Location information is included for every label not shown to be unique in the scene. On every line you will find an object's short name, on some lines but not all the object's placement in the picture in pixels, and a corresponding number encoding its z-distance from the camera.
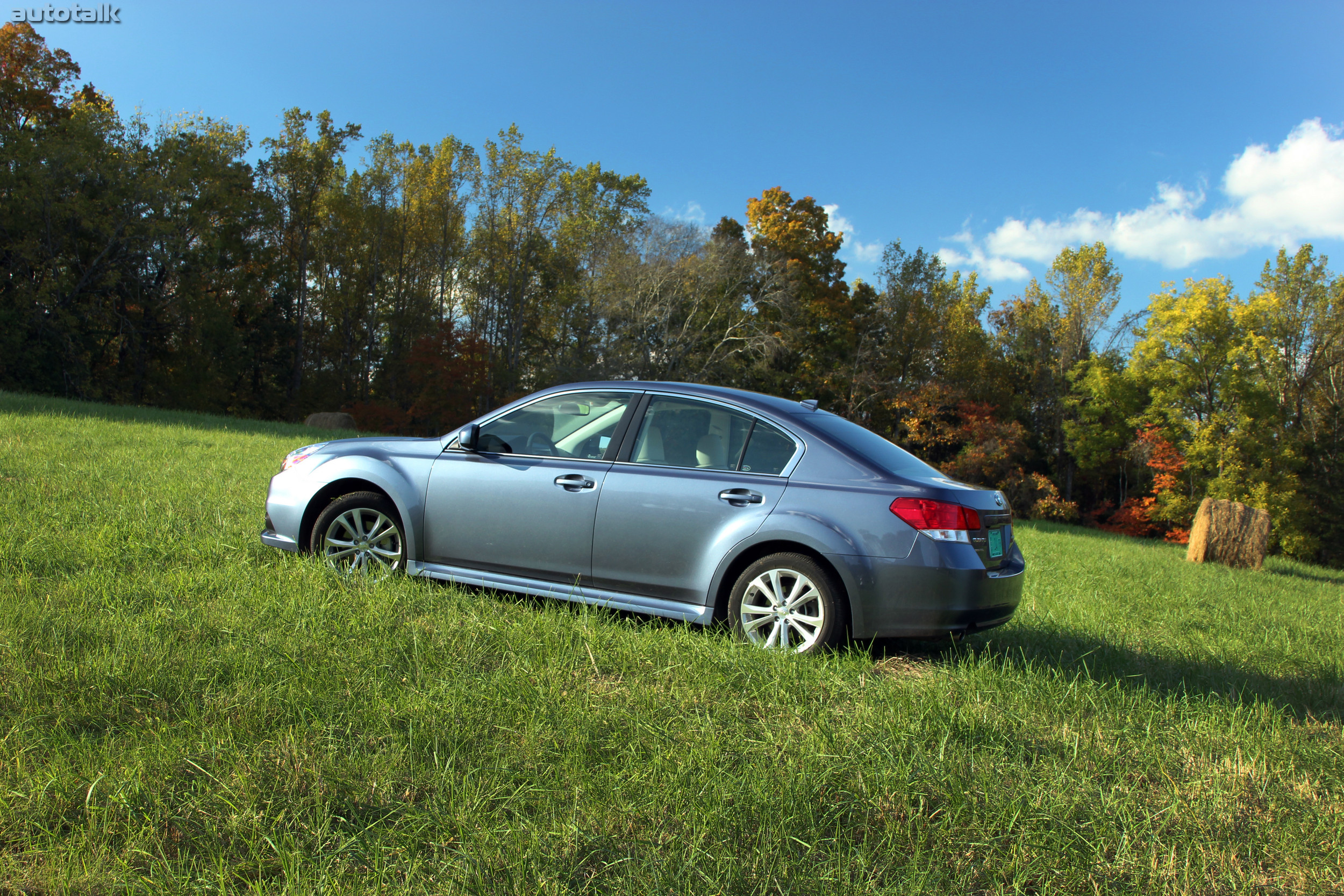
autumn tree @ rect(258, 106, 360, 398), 43.62
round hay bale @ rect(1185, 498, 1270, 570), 18.38
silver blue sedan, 4.32
